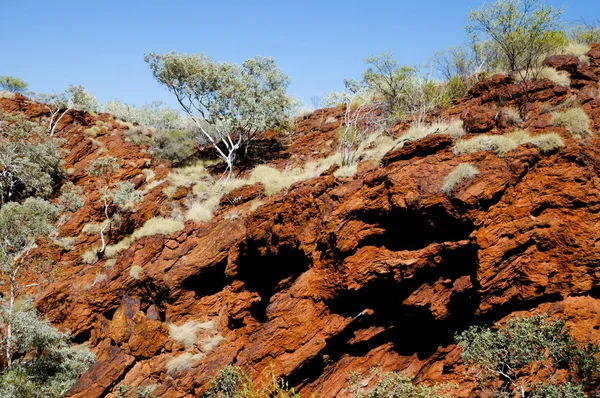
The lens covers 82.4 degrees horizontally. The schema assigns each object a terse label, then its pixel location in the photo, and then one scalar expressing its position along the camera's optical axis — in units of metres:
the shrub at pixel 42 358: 10.66
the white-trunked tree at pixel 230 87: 22.23
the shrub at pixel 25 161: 19.14
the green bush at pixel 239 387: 9.53
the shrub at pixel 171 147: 23.58
